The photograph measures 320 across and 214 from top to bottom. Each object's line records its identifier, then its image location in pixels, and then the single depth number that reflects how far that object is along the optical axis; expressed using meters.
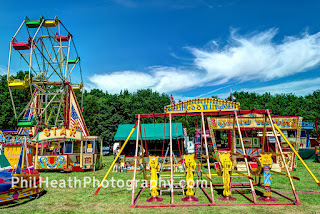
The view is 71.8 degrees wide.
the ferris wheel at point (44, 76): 20.55
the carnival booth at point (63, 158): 15.99
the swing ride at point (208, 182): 7.58
